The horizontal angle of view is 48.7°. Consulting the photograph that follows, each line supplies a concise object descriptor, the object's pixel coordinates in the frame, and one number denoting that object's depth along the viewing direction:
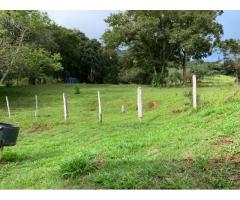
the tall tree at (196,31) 19.85
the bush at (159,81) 19.19
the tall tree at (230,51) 20.10
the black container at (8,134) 5.01
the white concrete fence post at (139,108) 7.89
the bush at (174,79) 19.92
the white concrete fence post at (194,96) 7.58
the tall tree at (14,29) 15.90
